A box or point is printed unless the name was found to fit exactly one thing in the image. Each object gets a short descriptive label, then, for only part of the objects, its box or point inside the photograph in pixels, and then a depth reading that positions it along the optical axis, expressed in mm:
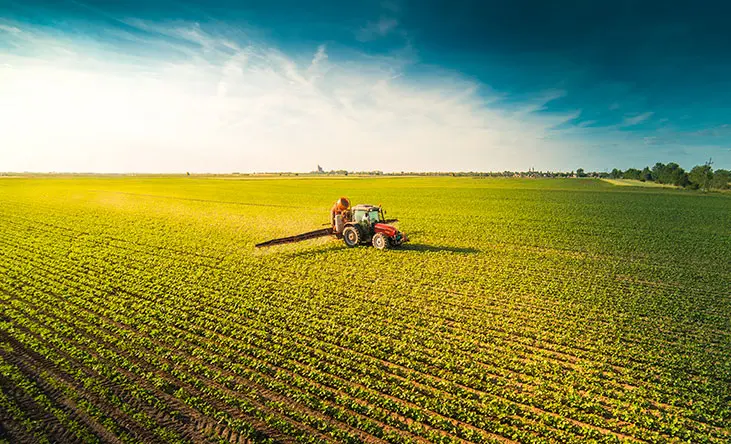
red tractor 19484
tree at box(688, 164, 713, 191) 87438
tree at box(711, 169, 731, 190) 86688
